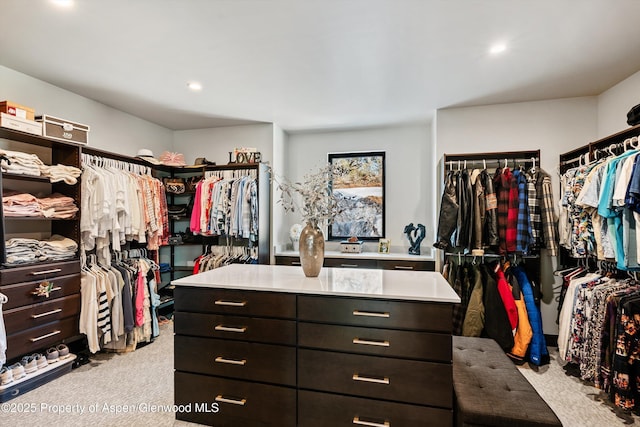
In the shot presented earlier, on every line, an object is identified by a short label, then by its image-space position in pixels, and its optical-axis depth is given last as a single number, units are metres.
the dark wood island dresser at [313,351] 1.52
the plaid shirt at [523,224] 2.93
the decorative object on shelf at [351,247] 3.98
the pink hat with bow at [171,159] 3.97
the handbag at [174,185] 4.00
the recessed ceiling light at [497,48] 2.19
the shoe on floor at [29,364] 2.32
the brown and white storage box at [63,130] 2.50
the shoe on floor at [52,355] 2.49
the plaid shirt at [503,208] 3.03
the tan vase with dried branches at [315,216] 1.98
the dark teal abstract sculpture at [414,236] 3.96
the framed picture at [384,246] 4.09
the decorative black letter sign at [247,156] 3.97
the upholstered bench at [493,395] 1.35
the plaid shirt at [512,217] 2.97
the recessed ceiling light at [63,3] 1.75
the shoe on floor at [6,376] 2.17
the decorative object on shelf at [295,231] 4.27
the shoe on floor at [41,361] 2.40
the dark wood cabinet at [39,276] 2.24
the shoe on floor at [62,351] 2.56
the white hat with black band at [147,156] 3.65
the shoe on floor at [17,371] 2.24
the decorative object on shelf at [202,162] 4.12
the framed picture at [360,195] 4.31
